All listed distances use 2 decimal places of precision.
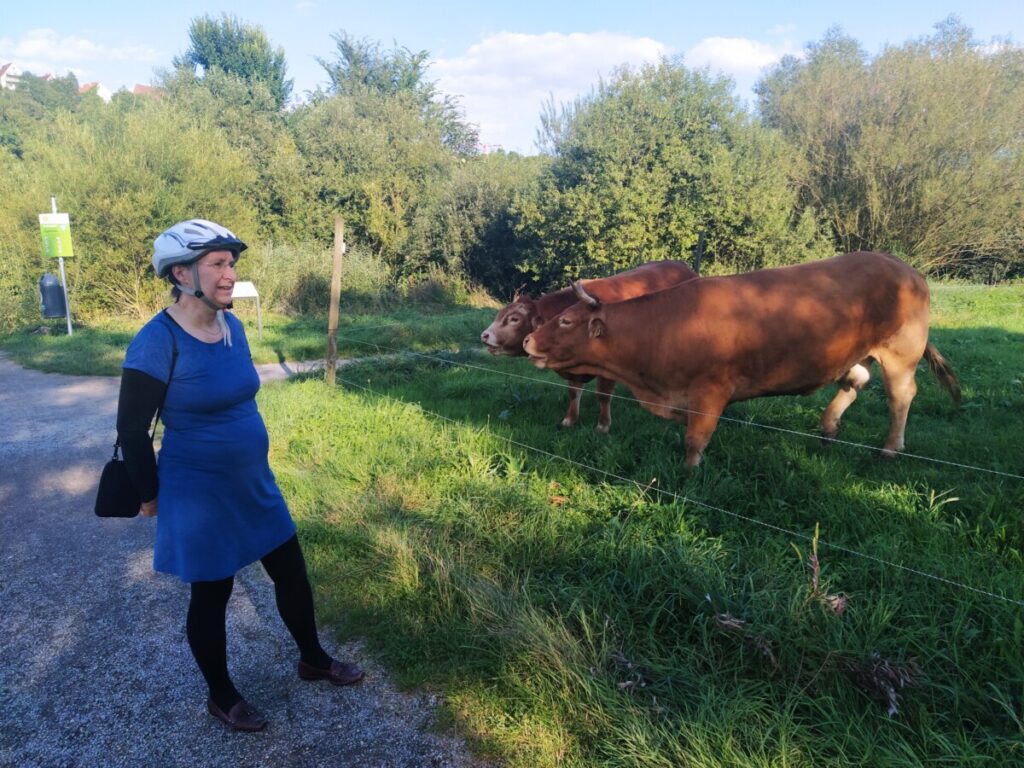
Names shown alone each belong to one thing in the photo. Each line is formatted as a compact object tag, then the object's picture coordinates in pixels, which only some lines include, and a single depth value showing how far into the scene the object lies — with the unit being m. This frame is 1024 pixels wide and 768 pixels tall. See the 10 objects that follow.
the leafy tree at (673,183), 16.97
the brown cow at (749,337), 4.86
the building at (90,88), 74.31
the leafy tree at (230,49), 40.12
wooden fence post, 8.16
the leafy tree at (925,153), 17.66
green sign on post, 14.46
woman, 2.43
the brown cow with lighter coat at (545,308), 6.87
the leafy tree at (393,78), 33.75
